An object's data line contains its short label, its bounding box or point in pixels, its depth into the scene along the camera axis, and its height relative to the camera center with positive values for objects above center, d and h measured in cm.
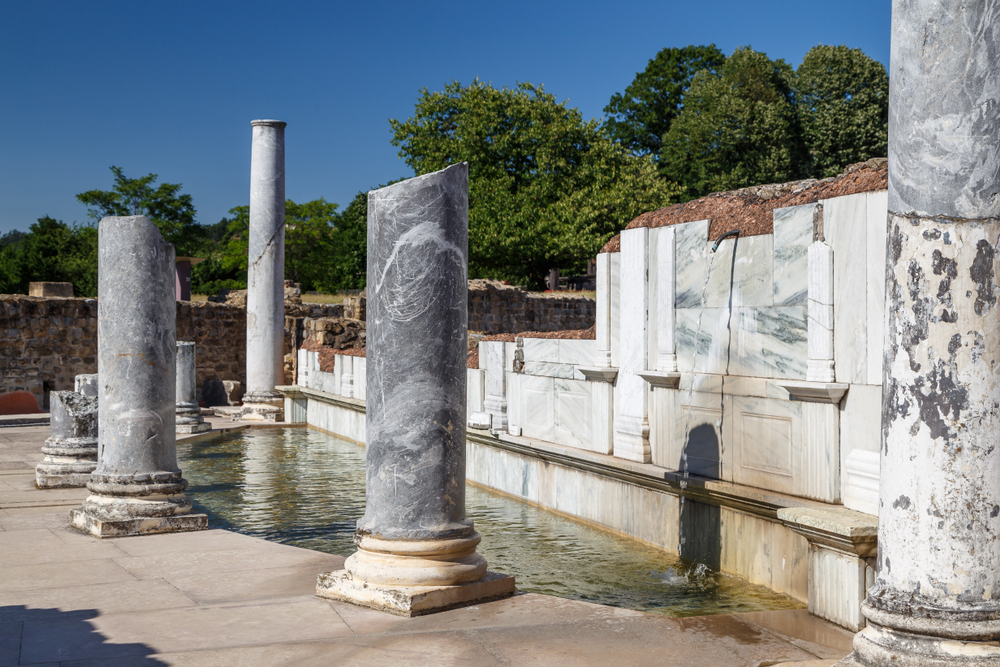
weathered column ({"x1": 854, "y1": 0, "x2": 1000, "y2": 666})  330 -3
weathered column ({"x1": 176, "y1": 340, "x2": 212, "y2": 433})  1424 -87
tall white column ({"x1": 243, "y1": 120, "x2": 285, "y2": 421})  1582 +133
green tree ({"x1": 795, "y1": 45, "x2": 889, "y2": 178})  3809 +1004
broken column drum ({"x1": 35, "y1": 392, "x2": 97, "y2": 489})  917 -104
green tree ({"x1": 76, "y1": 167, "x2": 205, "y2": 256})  5238 +753
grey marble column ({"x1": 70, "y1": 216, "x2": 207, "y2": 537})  696 -37
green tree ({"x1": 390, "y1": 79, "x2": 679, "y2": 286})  3594 +644
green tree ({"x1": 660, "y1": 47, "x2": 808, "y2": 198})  3906 +900
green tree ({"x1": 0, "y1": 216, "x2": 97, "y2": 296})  4959 +422
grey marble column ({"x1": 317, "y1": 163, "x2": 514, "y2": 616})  496 -33
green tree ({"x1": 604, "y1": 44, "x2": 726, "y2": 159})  4956 +1307
